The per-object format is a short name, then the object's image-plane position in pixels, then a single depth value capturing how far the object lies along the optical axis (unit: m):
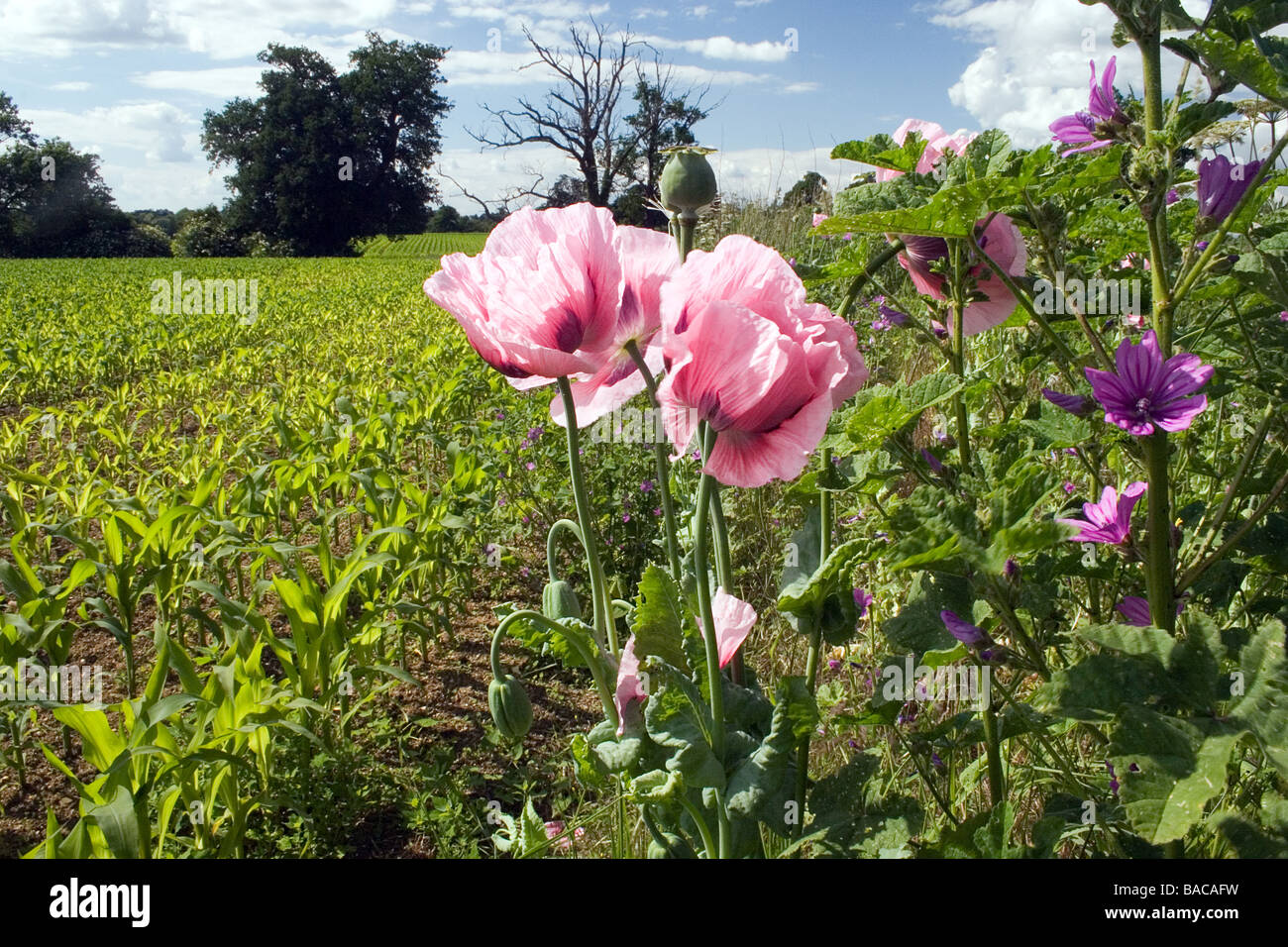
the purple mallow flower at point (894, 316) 1.00
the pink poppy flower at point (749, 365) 0.61
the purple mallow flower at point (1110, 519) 0.87
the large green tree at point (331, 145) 45.25
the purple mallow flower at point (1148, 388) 0.75
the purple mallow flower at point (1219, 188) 0.80
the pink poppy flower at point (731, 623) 0.75
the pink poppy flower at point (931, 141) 0.92
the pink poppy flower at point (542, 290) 0.68
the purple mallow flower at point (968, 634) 0.80
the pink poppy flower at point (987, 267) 0.89
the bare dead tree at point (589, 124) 17.11
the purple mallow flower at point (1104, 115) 0.82
